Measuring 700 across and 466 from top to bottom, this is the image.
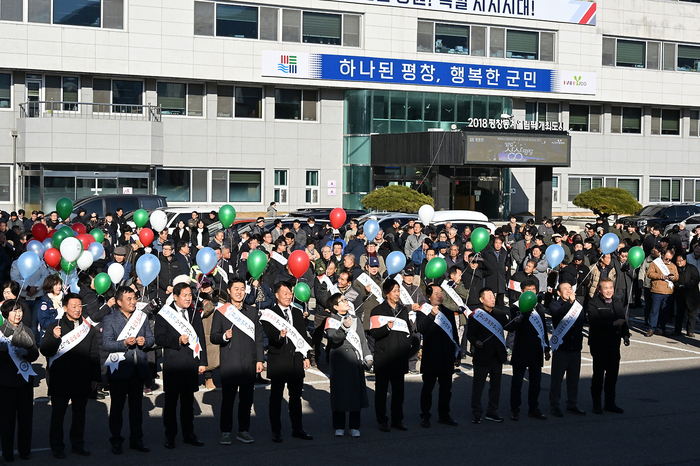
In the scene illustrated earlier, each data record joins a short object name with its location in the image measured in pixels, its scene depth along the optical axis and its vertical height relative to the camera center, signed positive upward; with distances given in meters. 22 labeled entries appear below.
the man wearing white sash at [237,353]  9.23 -1.56
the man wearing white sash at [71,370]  8.72 -1.67
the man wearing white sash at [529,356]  10.61 -1.78
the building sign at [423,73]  41.28 +7.14
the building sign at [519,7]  43.56 +10.81
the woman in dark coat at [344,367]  9.58 -1.78
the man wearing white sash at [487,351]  10.39 -1.69
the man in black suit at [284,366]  9.38 -1.72
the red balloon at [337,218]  19.45 -0.16
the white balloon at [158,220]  18.80 -0.25
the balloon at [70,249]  12.86 -0.61
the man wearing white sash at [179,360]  9.02 -1.60
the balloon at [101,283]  11.51 -1.00
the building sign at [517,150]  38.16 +2.91
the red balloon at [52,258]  13.30 -0.78
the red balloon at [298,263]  13.26 -0.82
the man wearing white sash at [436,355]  10.18 -1.71
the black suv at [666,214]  35.38 -0.01
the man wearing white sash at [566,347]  10.86 -1.70
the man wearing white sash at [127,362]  8.93 -1.61
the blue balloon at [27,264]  11.59 -0.76
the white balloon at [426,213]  21.53 -0.03
